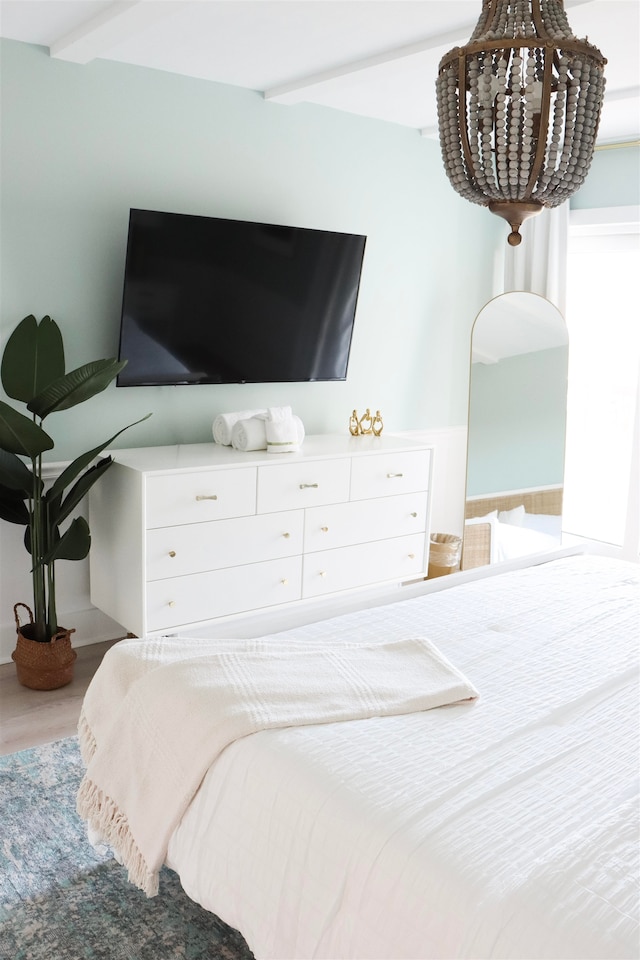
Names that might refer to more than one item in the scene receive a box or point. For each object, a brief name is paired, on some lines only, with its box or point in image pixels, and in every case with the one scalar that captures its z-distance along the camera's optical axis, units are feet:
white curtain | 15.34
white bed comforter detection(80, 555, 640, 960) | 3.98
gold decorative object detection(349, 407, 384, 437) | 13.84
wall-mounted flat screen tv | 11.22
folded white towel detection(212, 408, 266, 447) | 12.16
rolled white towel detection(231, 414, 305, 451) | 11.87
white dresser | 10.69
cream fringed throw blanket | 5.44
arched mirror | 15.29
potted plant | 9.82
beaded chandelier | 4.54
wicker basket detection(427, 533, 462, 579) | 14.84
